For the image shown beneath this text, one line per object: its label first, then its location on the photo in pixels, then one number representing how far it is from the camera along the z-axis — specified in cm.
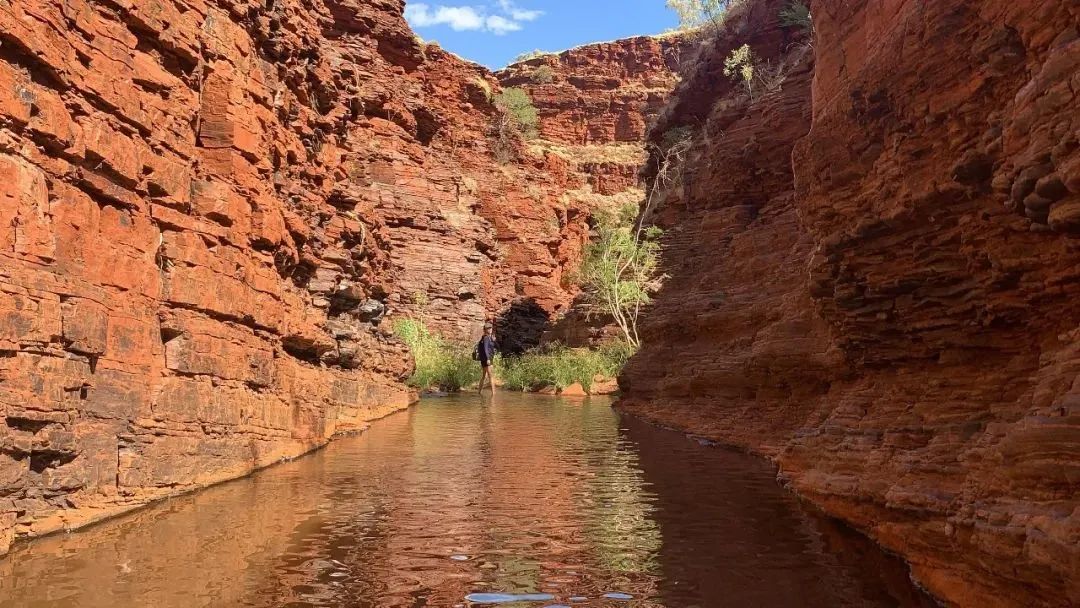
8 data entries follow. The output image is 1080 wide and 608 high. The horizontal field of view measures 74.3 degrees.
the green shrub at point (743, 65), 1692
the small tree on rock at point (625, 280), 3083
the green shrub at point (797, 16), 1656
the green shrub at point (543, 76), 6219
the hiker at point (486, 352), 2456
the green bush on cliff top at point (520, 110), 4822
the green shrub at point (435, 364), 2575
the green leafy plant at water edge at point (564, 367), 2836
